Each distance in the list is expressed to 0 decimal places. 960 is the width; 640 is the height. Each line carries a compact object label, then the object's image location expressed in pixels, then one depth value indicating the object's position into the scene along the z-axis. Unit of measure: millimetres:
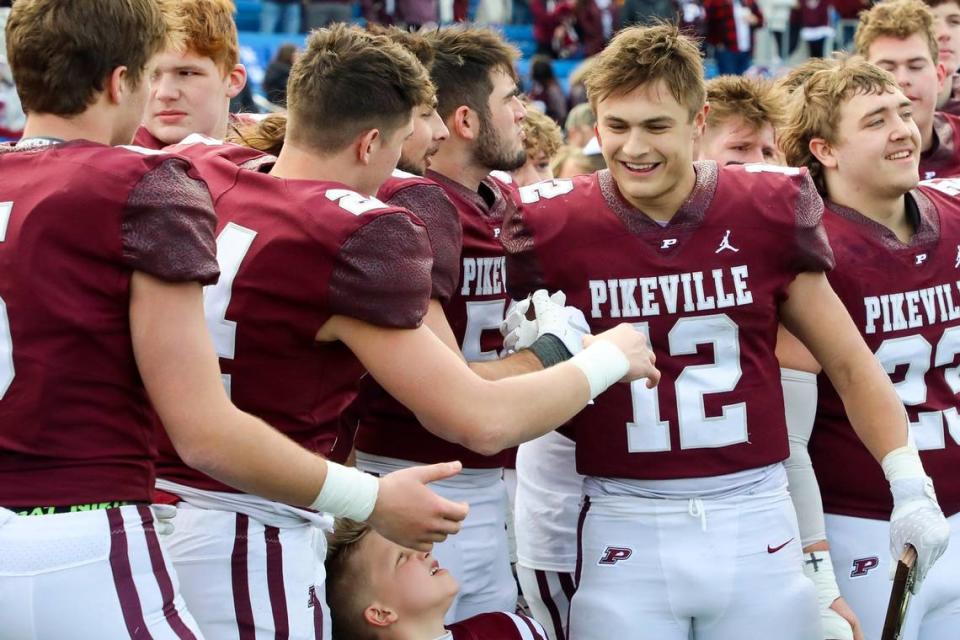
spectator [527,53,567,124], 25953
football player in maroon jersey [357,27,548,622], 7102
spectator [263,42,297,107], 21756
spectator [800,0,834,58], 31906
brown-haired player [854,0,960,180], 9617
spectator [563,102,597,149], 16719
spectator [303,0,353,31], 28734
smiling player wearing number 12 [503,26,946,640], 6492
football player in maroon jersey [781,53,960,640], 7270
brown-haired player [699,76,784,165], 9281
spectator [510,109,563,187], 11836
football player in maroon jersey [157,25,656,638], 5152
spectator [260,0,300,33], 29953
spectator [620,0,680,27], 29875
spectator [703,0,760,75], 31609
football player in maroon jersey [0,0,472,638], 4453
